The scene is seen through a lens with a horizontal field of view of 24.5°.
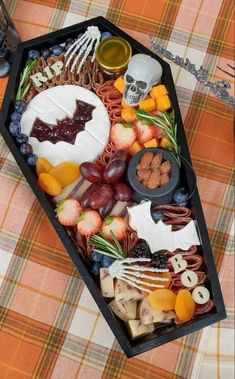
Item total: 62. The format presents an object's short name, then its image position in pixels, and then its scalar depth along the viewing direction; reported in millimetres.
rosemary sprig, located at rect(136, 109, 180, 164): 1077
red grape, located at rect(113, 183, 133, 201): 1048
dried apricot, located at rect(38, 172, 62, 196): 1067
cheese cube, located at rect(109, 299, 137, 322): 1004
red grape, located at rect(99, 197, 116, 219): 1060
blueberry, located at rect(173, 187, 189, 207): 1046
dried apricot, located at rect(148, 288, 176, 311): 987
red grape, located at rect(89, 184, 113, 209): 1048
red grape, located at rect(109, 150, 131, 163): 1069
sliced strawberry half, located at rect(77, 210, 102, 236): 1045
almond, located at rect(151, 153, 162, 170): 1042
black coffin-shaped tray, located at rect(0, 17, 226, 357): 977
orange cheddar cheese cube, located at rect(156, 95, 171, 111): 1115
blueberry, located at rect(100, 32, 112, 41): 1188
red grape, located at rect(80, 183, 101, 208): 1065
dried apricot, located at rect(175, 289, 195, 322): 988
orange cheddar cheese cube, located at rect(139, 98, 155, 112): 1119
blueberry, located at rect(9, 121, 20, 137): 1118
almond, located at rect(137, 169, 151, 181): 1040
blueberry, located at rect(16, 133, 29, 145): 1114
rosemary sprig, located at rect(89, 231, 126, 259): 1027
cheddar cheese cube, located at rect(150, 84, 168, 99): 1119
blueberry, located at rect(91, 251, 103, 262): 1037
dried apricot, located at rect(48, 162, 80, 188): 1096
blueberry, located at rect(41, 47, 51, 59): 1202
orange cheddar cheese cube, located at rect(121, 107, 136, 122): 1132
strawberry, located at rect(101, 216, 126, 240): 1041
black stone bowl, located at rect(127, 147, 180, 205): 1029
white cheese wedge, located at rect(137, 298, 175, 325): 988
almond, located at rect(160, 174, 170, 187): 1036
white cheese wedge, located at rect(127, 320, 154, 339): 988
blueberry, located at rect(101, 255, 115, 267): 1029
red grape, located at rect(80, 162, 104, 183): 1068
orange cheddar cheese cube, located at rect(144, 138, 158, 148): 1103
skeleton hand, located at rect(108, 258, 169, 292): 995
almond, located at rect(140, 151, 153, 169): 1045
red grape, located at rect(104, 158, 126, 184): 1053
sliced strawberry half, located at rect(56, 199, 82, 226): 1047
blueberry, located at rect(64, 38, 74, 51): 1208
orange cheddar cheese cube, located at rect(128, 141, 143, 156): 1111
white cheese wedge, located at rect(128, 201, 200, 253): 1040
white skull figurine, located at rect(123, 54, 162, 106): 1074
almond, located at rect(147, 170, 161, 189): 1034
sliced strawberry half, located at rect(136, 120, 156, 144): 1119
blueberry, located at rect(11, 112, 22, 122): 1133
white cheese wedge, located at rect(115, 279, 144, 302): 997
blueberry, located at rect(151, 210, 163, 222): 1056
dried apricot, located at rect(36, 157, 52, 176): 1099
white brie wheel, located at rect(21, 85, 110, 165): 1129
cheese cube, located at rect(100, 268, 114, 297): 1008
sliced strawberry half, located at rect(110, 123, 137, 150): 1110
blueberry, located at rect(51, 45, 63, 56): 1202
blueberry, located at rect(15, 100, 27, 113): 1146
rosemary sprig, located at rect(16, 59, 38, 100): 1173
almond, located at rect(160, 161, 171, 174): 1042
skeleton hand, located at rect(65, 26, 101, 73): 1185
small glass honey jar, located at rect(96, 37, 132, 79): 1144
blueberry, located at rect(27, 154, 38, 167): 1099
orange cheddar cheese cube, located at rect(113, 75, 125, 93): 1150
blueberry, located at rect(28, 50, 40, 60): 1189
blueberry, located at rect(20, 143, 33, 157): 1102
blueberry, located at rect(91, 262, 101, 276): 1036
